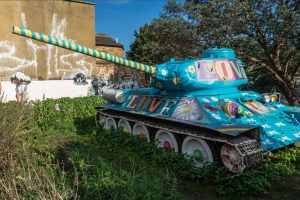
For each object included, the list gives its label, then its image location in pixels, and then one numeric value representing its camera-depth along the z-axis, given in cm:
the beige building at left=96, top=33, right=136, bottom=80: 2045
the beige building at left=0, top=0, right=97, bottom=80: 1673
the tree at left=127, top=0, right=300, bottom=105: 1064
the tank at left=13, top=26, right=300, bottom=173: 552
